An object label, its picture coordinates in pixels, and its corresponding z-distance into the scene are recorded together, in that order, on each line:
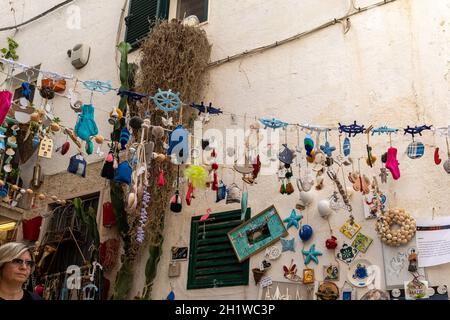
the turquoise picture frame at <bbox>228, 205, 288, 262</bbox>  6.30
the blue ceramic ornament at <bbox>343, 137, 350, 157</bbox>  5.49
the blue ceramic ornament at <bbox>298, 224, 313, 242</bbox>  6.03
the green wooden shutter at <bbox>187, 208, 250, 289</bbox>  6.45
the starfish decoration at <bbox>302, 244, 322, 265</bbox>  5.91
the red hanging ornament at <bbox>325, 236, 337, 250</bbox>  5.84
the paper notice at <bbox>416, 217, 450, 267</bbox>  5.27
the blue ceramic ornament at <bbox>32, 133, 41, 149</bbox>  6.20
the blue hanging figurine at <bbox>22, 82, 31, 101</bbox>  5.43
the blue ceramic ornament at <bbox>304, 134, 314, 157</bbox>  5.56
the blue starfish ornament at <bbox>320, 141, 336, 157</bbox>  5.59
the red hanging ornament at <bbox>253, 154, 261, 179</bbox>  5.84
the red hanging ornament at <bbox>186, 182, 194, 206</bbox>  6.07
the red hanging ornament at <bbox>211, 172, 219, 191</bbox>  6.05
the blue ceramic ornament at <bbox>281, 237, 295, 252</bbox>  6.13
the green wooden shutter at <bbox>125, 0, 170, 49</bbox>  8.84
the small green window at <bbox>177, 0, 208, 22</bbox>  8.47
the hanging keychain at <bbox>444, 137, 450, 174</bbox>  5.22
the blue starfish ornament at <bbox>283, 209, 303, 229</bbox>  6.19
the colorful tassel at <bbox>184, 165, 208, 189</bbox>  5.98
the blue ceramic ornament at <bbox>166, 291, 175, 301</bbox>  6.56
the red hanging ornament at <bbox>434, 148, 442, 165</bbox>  5.37
